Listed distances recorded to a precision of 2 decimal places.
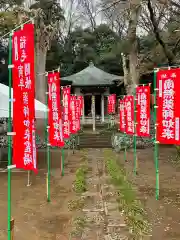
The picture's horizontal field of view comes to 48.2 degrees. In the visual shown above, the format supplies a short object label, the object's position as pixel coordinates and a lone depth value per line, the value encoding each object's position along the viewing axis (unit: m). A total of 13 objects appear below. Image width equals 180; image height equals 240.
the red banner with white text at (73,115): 9.37
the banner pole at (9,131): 2.56
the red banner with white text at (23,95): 2.89
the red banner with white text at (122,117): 8.68
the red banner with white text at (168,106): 4.33
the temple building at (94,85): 15.13
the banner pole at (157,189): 4.66
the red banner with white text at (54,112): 5.19
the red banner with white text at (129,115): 7.67
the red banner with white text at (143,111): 6.52
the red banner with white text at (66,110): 7.80
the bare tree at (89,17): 22.96
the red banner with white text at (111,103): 14.29
